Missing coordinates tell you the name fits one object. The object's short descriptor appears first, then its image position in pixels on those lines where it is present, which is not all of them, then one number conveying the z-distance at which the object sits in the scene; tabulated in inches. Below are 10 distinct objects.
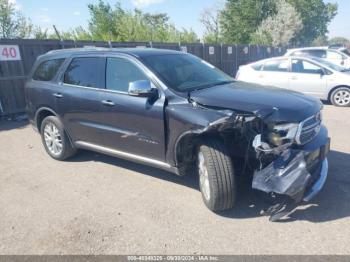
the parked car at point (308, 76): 357.1
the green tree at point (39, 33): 1003.6
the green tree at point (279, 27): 1653.1
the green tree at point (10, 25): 1067.9
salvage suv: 126.4
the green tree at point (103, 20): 1141.7
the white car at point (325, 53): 564.1
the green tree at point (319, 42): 2762.1
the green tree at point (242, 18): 1711.4
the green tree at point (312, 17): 2054.0
